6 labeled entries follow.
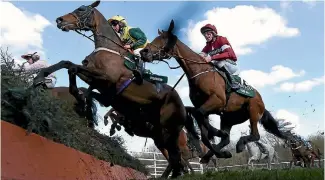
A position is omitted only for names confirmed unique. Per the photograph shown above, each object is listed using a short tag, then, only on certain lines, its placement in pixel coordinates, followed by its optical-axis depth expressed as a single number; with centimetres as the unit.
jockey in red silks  1157
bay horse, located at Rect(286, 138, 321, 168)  2650
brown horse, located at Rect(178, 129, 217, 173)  1534
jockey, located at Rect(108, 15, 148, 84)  1044
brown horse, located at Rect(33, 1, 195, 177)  964
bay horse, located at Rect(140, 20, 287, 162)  1084
